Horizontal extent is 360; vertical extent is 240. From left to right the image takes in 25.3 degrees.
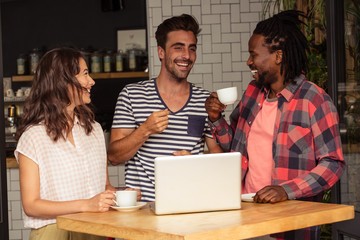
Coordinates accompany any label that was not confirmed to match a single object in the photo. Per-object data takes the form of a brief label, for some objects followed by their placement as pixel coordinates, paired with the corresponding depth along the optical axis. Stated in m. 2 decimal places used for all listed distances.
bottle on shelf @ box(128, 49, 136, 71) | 7.69
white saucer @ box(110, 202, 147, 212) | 2.84
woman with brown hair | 2.90
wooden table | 2.47
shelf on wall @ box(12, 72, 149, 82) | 7.50
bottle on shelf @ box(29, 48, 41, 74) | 7.69
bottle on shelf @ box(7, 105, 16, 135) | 7.04
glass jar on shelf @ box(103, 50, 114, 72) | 7.59
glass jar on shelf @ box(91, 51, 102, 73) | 7.56
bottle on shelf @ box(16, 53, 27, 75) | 7.87
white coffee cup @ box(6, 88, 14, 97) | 7.46
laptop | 2.69
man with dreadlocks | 3.12
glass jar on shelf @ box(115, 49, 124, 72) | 7.63
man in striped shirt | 3.49
